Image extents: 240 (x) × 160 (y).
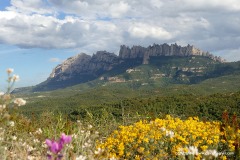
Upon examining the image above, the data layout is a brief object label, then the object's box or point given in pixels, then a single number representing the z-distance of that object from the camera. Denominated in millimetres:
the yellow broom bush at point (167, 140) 6766
